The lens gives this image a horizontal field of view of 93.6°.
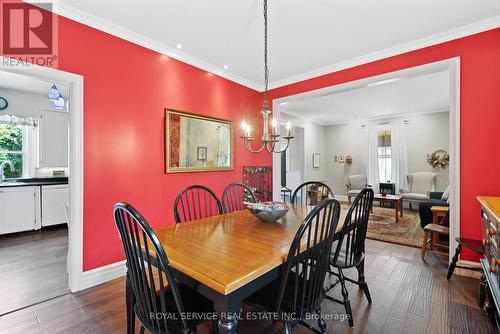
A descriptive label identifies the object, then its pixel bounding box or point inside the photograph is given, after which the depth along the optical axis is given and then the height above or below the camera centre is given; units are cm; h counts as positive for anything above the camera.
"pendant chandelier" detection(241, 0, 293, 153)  206 +33
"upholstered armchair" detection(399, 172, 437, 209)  593 -56
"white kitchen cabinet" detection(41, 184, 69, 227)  424 -72
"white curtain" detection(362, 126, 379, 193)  725 +28
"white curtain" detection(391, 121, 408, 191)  679 +29
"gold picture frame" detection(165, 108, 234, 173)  300 +31
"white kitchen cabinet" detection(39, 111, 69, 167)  460 +52
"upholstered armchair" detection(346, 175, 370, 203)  712 -52
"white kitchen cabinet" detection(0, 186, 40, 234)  383 -74
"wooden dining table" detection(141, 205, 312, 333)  104 -49
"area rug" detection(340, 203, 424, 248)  377 -119
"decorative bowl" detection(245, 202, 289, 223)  186 -37
